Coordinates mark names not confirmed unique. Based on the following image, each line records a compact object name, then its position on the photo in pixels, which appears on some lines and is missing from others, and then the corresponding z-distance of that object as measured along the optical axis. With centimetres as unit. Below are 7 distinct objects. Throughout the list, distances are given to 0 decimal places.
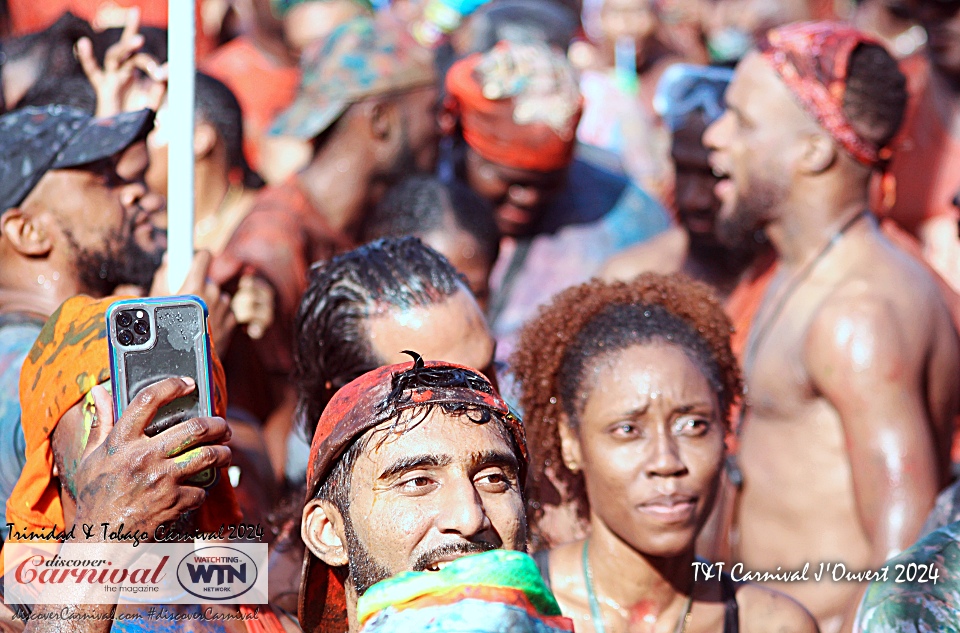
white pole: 514
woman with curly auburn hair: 571
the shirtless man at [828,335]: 727
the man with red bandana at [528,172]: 1074
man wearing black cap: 624
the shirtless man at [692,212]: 1035
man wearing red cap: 393
